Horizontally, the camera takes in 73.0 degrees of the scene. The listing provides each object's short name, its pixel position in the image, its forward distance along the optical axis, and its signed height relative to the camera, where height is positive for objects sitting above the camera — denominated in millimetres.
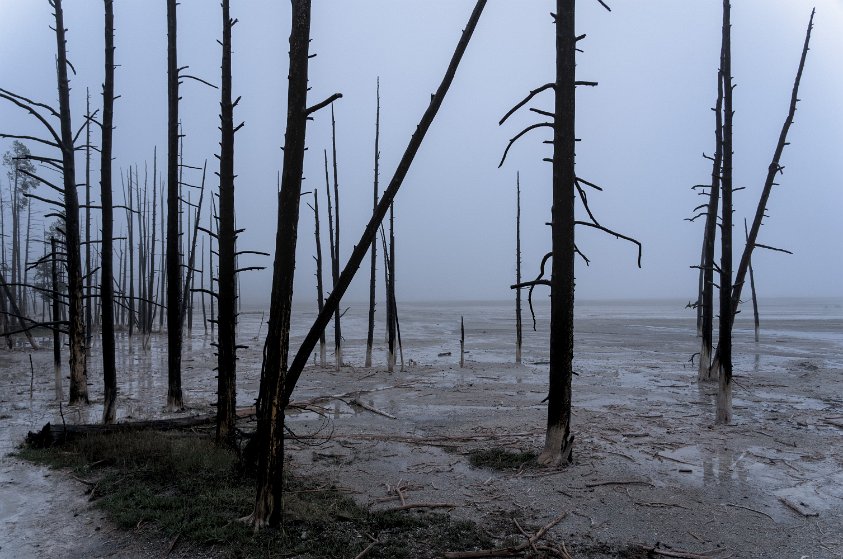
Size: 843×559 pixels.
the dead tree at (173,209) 10781 +1296
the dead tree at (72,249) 11016 +548
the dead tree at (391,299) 17500 -621
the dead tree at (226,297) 7789 -257
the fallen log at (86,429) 7949 -2210
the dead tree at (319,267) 19325 +405
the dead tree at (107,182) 10241 +1790
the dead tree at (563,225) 7086 +676
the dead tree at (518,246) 19844 +1160
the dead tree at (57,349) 12148 -1629
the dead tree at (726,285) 9938 -92
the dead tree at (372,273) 18141 +190
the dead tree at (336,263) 18469 +541
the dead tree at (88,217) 20356 +2186
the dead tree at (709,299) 14570 -495
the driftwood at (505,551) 4574 -2220
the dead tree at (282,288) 4836 -82
